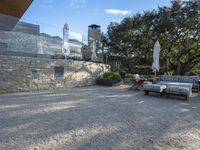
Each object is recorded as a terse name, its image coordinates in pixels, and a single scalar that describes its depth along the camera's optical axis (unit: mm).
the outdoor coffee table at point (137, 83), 8758
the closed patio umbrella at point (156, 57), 8742
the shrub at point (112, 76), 10969
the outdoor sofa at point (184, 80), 8306
